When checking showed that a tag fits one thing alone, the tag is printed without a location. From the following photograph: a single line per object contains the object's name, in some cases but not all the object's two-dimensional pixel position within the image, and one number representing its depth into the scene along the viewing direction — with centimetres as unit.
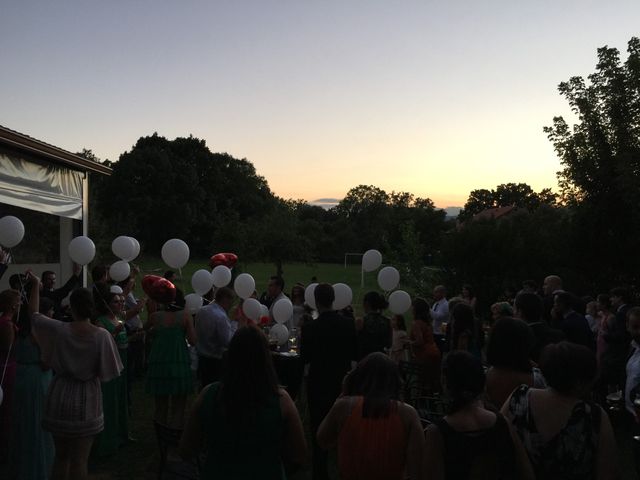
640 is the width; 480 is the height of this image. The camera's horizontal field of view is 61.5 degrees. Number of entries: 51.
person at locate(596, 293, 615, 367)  616
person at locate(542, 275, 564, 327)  755
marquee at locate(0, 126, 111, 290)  711
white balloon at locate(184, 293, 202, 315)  707
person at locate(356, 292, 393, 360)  514
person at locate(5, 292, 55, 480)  414
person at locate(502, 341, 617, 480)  219
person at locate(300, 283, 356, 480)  407
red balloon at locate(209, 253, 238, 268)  800
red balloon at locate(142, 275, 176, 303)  487
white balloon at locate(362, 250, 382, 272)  799
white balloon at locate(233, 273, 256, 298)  711
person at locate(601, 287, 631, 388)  598
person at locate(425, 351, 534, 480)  205
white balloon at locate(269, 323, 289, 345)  652
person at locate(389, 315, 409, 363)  624
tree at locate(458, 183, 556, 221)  8525
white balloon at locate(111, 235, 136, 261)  664
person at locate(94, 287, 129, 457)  505
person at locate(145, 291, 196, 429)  494
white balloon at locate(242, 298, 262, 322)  636
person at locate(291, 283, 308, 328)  758
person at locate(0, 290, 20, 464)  391
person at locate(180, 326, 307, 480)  214
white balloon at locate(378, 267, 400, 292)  742
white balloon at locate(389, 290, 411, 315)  708
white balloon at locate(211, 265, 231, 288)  748
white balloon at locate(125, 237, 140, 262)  677
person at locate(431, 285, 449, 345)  845
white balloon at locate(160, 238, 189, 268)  675
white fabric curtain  716
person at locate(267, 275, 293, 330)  752
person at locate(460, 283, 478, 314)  934
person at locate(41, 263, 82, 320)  552
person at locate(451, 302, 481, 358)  466
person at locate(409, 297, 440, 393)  576
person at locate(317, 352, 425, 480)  222
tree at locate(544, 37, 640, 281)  1134
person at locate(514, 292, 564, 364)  411
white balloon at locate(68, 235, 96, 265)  589
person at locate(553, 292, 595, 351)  543
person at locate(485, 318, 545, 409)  281
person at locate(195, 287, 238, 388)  521
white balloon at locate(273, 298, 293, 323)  666
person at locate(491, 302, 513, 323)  571
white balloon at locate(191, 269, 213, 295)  705
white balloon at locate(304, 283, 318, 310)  660
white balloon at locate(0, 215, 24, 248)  522
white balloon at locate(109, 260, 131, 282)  696
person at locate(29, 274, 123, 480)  351
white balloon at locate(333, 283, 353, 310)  632
